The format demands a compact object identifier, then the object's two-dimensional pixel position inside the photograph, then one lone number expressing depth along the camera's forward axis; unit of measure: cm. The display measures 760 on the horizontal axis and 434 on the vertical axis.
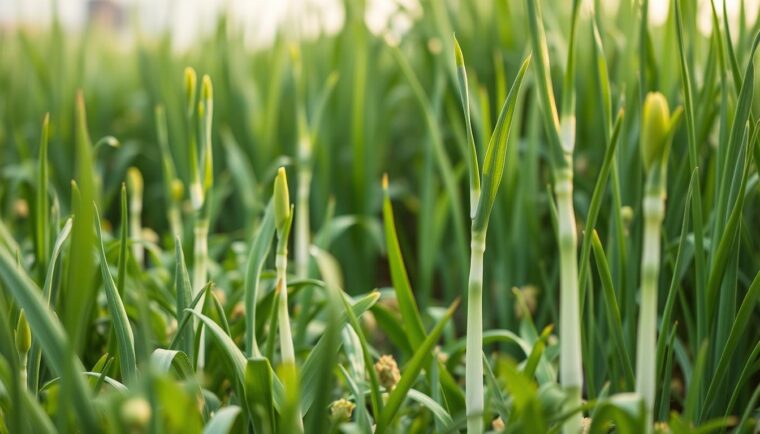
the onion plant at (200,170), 122
